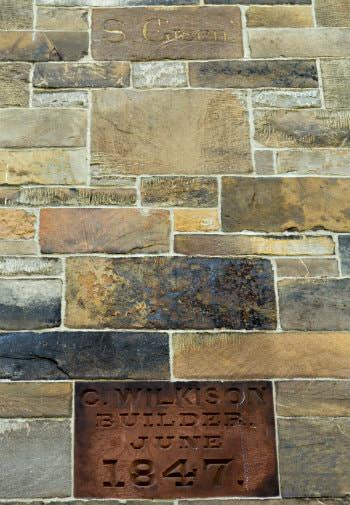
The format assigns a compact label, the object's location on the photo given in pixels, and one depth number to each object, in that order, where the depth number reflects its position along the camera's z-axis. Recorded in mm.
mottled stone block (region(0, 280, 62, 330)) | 3492
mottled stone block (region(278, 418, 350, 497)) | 3309
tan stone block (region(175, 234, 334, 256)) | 3625
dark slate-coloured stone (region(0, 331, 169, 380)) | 3426
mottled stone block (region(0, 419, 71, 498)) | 3268
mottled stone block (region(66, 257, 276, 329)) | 3510
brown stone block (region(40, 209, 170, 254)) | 3613
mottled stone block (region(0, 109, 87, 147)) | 3785
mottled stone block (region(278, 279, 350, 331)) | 3533
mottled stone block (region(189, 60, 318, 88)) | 3914
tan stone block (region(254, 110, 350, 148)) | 3830
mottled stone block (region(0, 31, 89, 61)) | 3939
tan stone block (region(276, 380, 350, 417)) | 3400
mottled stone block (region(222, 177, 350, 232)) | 3682
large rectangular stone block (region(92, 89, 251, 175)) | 3752
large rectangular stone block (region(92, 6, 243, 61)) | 3959
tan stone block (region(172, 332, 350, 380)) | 3447
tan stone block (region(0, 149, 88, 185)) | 3713
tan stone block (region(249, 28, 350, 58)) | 3977
